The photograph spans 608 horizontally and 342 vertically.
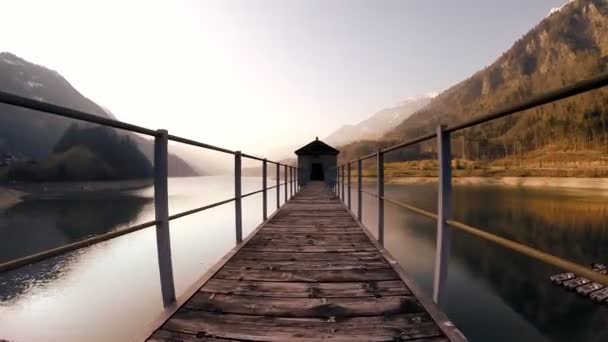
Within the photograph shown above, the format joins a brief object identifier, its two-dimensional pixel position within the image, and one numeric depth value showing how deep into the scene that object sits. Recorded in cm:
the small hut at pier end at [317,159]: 2203
